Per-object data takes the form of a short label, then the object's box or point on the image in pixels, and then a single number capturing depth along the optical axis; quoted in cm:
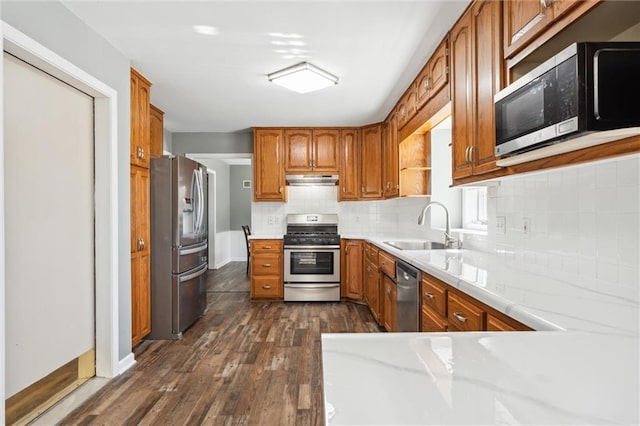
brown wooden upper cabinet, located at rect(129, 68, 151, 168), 289
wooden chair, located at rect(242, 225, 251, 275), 700
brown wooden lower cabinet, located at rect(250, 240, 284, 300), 459
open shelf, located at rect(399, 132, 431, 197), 373
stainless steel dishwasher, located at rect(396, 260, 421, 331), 227
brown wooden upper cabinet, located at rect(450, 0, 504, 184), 175
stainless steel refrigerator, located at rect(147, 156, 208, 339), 322
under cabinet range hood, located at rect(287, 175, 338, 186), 478
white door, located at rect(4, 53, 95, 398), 184
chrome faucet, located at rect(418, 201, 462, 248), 284
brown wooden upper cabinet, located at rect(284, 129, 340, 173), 477
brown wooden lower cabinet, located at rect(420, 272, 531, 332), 131
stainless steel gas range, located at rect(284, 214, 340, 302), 454
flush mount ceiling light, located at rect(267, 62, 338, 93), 280
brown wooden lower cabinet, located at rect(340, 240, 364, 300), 450
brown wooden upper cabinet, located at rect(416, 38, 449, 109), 236
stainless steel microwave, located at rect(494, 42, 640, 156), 102
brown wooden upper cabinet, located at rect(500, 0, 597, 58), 129
